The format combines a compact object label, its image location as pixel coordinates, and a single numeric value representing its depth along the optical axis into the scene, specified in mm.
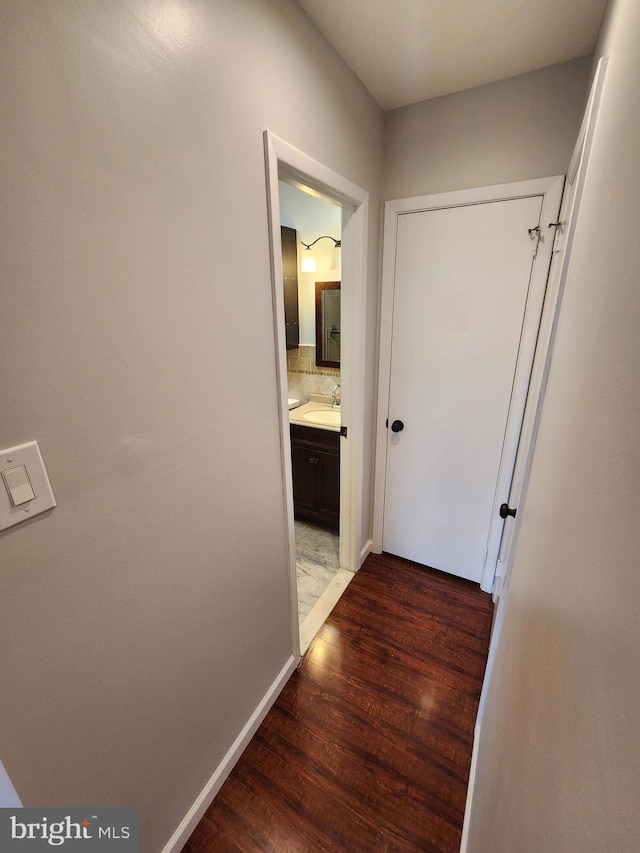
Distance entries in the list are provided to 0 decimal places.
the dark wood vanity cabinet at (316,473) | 2330
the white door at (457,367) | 1619
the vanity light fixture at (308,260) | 2617
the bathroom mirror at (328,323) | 2621
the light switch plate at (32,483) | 596
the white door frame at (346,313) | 1116
